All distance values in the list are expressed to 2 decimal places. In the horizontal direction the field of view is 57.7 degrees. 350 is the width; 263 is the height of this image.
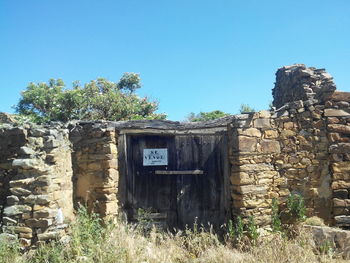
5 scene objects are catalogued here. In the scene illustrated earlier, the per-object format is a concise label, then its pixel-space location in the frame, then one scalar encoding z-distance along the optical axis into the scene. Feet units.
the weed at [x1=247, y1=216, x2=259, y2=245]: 16.55
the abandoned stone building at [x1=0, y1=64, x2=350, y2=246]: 17.38
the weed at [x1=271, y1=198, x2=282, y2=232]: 17.06
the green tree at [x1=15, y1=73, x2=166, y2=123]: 40.37
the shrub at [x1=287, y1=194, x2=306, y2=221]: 17.20
